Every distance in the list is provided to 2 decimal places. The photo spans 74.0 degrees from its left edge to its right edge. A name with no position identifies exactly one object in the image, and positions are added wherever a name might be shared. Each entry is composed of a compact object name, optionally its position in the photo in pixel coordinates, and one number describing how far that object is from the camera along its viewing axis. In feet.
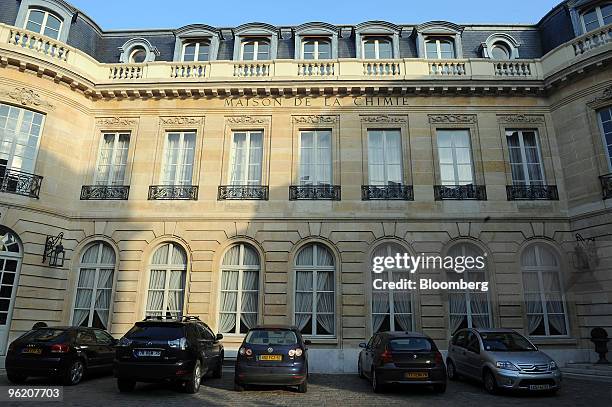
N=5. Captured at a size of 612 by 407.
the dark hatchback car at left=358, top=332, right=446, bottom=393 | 27.84
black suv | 25.64
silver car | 27.78
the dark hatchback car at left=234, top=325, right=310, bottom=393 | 26.89
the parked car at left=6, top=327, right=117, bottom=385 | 28.63
